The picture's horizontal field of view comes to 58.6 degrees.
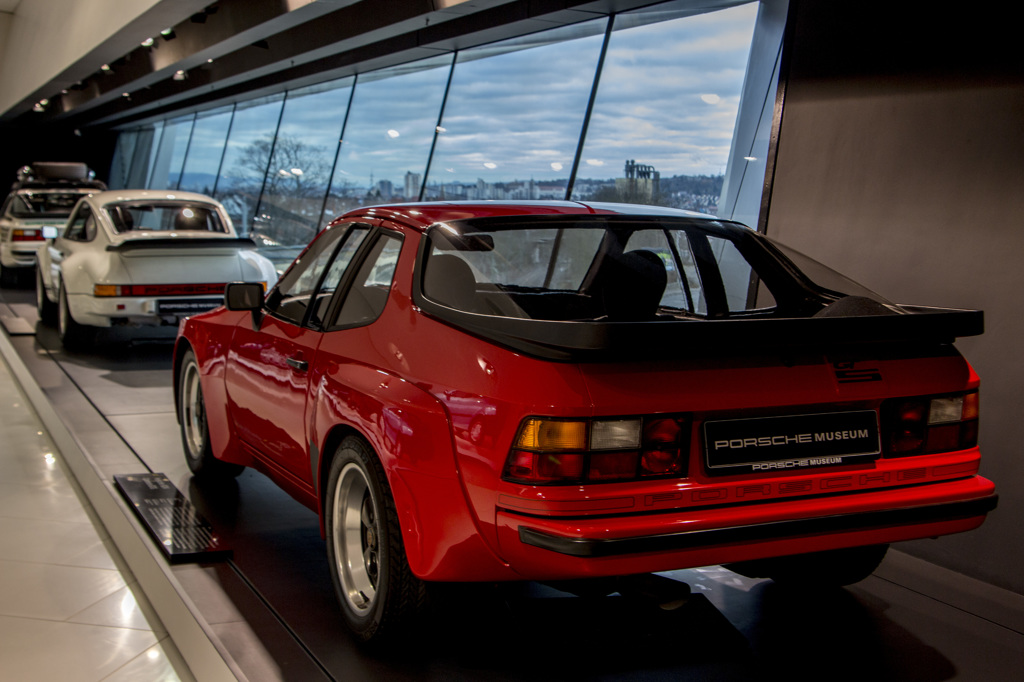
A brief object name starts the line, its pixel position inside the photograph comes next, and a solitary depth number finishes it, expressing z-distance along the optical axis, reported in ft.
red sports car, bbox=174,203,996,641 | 7.74
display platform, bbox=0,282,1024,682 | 9.62
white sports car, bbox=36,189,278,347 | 27.53
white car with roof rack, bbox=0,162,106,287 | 48.67
